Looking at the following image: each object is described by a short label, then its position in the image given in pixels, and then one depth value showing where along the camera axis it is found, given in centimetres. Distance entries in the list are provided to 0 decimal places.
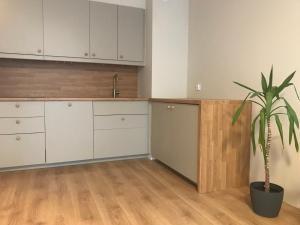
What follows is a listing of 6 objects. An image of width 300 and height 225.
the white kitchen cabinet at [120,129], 293
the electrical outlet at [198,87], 308
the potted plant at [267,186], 164
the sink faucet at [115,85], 353
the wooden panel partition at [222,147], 205
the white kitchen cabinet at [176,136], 219
